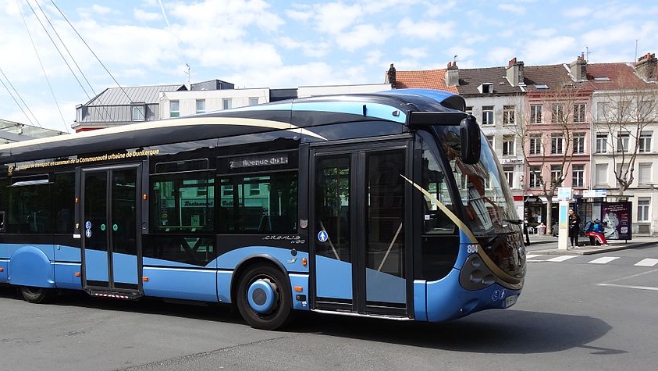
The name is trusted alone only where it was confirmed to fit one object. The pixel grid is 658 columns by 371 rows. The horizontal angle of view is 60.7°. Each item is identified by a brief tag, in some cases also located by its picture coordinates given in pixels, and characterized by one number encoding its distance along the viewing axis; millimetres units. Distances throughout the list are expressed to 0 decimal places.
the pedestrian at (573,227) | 26453
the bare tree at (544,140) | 52375
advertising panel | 28875
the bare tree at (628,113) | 41250
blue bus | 6531
